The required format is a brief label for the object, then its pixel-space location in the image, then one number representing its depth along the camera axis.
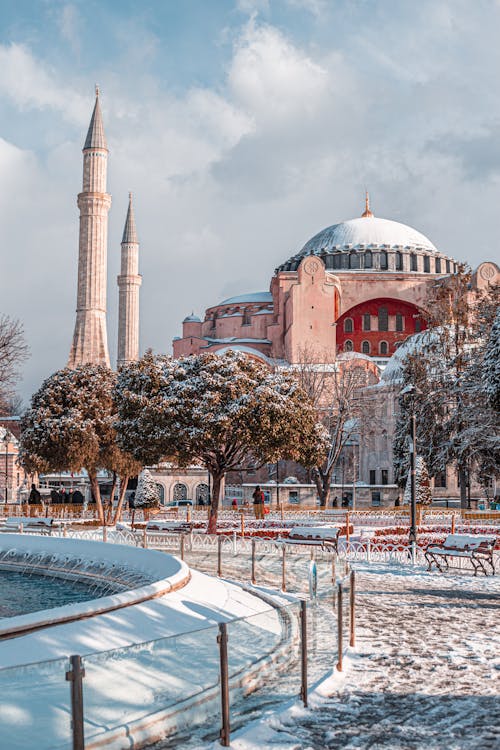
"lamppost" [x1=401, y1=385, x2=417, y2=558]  15.16
